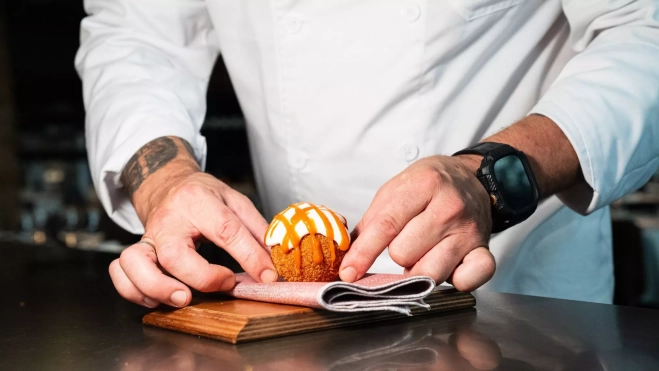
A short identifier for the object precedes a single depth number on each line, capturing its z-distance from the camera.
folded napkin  0.92
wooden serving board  0.89
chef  1.07
